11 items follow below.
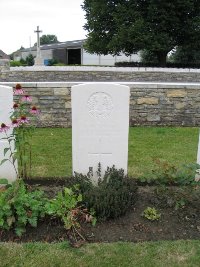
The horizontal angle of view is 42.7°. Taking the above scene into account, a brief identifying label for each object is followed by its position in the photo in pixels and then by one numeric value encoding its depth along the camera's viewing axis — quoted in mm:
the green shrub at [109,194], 2583
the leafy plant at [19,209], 2383
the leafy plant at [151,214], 2617
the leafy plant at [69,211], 2404
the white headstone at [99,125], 2896
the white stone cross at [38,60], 17155
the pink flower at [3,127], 2673
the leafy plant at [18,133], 2806
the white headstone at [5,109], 3041
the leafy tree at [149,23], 14150
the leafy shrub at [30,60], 27268
